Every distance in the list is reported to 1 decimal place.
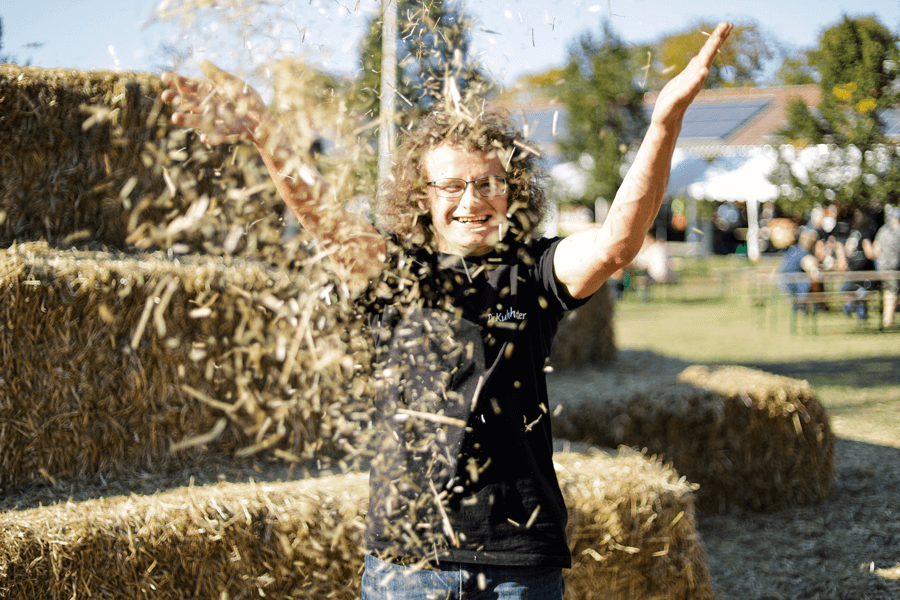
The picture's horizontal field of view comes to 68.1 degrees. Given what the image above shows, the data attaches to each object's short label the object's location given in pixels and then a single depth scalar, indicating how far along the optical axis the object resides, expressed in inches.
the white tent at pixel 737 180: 557.3
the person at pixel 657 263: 591.8
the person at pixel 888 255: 315.6
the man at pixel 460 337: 56.9
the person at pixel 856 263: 336.5
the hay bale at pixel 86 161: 120.9
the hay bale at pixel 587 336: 212.1
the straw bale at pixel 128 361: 97.0
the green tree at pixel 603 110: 555.2
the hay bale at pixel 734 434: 145.3
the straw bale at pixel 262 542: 81.9
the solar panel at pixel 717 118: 679.1
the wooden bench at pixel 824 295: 315.6
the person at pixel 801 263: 378.9
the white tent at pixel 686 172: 591.8
